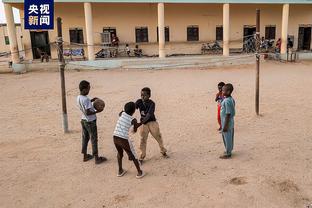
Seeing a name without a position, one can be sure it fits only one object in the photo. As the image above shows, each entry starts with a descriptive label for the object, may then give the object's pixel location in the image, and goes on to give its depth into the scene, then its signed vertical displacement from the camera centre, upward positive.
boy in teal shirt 5.09 -1.13
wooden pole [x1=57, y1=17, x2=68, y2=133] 6.91 -0.30
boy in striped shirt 4.57 -1.14
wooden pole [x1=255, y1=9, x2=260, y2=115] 7.88 -0.09
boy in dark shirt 5.02 -1.18
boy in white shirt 5.17 -1.19
